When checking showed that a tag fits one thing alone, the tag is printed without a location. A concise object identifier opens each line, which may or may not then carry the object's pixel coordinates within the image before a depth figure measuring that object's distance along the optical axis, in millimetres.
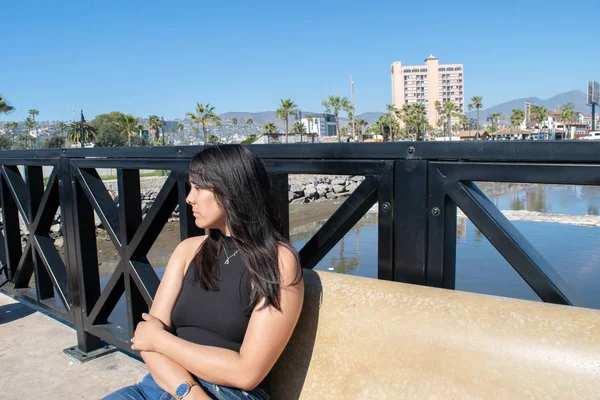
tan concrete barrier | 1248
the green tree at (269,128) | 83438
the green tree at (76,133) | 60078
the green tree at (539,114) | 105812
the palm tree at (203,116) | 68625
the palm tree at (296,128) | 91075
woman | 1549
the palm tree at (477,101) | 89500
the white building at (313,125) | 125794
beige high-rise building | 197750
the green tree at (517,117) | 105906
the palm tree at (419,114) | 88438
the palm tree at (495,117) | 120544
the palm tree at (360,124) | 91938
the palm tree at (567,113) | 105062
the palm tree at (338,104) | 77438
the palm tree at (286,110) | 75000
